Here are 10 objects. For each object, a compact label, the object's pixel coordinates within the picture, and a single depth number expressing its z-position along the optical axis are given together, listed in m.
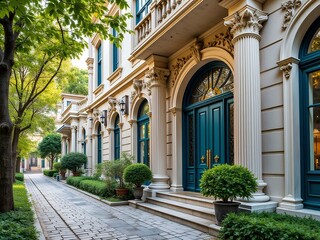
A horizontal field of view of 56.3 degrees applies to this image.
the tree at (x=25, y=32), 6.05
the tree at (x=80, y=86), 41.97
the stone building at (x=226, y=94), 5.66
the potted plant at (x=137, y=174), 9.75
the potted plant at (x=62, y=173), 25.96
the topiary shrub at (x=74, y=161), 20.48
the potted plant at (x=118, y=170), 11.19
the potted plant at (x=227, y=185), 5.46
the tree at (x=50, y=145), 40.84
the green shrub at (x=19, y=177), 22.95
